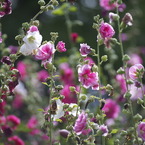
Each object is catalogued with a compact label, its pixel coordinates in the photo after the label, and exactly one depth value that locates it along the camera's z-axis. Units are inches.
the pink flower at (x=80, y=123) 205.2
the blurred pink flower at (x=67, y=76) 280.6
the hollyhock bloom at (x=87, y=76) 209.4
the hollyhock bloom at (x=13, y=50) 245.5
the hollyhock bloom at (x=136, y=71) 210.7
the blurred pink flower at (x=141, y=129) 208.4
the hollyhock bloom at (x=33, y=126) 264.2
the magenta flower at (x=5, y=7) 210.3
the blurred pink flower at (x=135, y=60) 324.3
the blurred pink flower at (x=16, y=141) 233.6
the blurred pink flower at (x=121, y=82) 262.3
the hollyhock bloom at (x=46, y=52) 208.2
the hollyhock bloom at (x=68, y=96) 264.3
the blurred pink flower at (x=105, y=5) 238.8
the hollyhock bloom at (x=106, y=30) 209.4
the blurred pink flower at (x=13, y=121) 240.2
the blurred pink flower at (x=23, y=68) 317.8
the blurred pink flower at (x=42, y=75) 295.5
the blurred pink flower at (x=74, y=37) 260.8
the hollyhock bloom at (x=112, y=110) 264.2
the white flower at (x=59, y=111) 211.2
